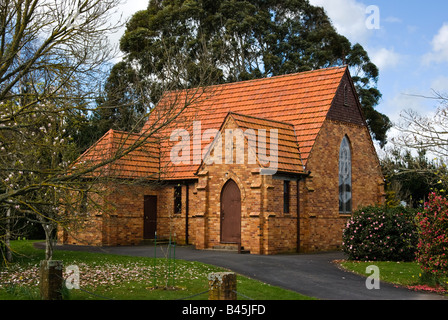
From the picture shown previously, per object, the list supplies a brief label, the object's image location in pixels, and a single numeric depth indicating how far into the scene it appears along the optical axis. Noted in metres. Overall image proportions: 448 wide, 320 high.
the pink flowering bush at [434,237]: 16.28
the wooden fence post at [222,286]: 10.94
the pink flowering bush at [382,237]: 21.81
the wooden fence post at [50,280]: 12.62
